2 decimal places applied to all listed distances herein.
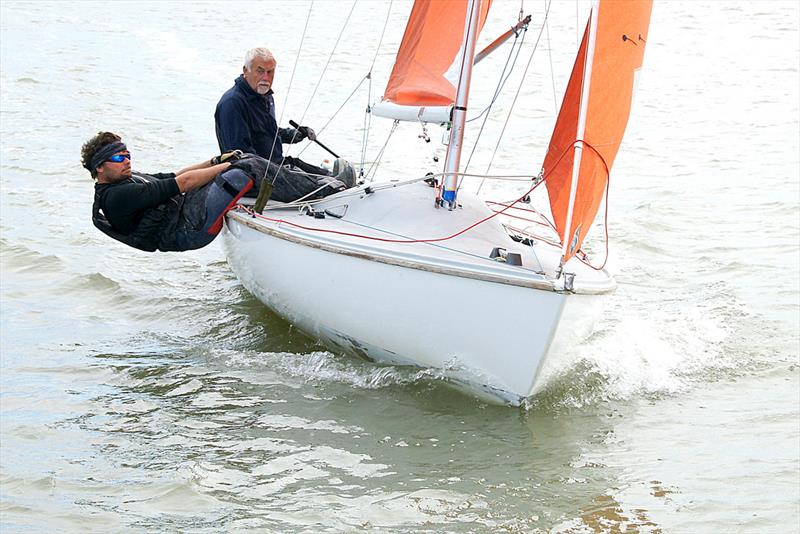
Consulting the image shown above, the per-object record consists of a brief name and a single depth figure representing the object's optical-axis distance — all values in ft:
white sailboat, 28.63
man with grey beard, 38.27
